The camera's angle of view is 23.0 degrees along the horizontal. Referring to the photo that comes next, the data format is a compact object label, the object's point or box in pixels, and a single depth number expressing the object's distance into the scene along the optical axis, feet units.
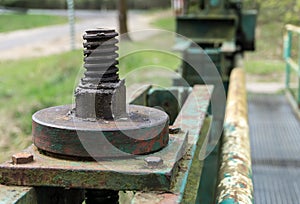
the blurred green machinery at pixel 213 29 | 14.91
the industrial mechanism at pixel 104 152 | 3.90
